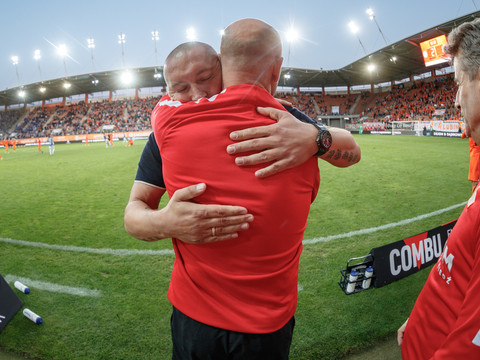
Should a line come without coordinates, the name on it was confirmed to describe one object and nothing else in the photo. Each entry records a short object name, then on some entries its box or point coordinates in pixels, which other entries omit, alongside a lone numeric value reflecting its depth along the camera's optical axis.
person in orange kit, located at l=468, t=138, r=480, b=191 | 5.14
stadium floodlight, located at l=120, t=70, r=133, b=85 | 48.08
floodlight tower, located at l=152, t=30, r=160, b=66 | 52.03
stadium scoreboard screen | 28.38
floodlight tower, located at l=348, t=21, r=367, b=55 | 39.04
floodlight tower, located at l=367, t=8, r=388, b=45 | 37.83
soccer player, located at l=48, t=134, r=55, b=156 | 21.69
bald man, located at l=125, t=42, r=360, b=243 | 1.09
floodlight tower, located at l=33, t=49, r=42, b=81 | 54.09
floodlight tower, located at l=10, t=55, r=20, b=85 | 55.83
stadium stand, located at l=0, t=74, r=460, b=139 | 44.49
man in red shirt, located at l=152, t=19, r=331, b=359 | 1.11
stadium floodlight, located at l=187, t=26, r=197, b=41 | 43.68
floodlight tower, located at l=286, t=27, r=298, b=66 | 46.72
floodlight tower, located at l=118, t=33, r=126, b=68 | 52.02
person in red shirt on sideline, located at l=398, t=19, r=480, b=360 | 0.98
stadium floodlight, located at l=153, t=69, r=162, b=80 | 47.28
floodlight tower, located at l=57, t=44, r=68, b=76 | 50.14
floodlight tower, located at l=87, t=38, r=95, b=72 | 55.69
